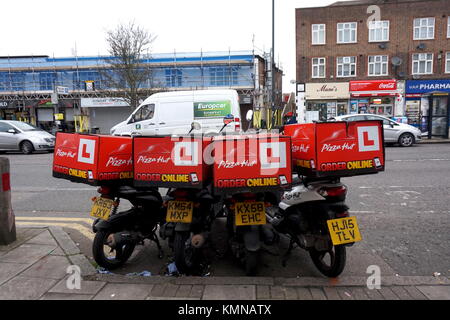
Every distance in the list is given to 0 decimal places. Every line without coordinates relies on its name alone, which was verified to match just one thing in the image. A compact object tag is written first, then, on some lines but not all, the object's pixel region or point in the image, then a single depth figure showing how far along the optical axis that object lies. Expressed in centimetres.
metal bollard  404
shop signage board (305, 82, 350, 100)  2656
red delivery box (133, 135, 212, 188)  301
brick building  2562
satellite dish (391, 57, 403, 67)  2566
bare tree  2441
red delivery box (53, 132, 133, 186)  323
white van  1468
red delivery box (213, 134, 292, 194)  290
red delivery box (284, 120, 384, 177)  301
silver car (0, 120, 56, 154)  1498
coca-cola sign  2561
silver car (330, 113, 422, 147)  1519
